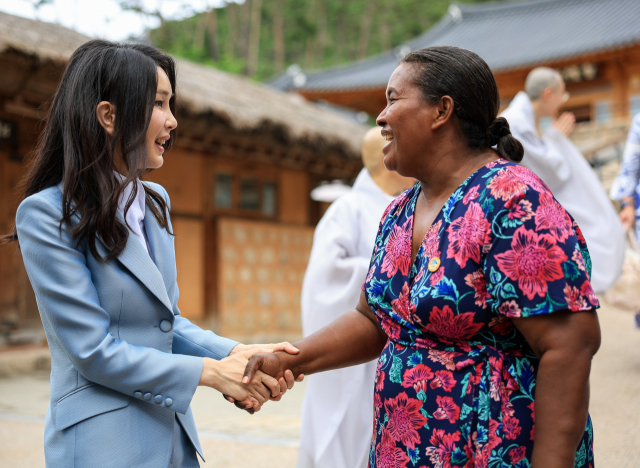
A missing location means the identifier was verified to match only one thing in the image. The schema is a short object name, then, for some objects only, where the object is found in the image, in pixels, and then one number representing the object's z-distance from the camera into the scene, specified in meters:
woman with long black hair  1.38
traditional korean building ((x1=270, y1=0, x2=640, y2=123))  14.20
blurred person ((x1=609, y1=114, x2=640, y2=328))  4.57
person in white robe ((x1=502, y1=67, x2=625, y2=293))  3.64
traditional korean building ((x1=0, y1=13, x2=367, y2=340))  6.68
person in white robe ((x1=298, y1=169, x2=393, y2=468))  2.61
